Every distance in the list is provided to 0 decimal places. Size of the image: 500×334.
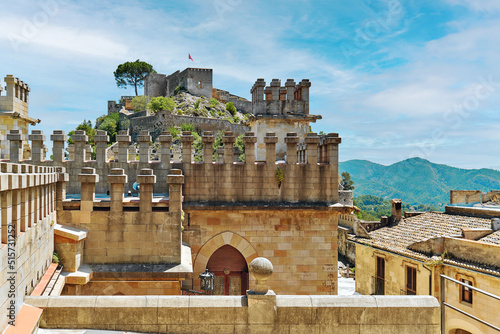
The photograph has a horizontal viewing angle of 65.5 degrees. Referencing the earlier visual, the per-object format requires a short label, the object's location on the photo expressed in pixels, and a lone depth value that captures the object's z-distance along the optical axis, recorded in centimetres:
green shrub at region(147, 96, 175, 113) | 7188
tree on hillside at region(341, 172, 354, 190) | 7580
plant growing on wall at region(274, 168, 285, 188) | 1380
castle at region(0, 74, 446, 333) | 785
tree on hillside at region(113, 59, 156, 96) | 9719
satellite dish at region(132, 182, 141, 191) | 1378
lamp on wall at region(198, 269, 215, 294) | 1152
